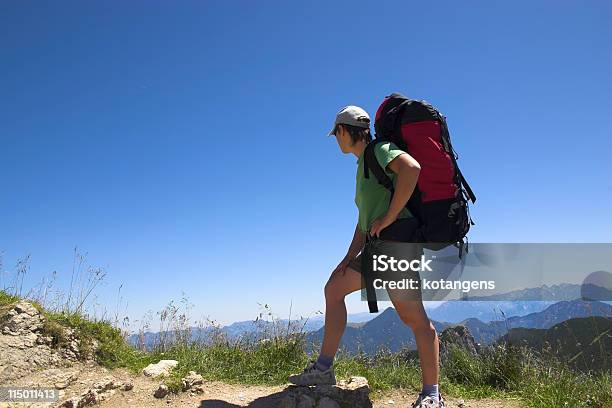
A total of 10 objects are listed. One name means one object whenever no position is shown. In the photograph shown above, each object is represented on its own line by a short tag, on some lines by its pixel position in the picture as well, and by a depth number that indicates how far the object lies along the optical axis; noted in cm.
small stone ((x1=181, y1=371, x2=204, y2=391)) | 430
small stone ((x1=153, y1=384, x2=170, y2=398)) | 421
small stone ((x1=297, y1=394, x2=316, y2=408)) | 365
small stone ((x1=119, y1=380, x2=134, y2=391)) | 435
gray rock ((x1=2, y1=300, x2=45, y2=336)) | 492
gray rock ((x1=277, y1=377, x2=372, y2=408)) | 368
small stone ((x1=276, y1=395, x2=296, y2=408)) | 367
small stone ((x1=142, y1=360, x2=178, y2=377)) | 472
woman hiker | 314
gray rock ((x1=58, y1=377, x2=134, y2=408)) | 389
